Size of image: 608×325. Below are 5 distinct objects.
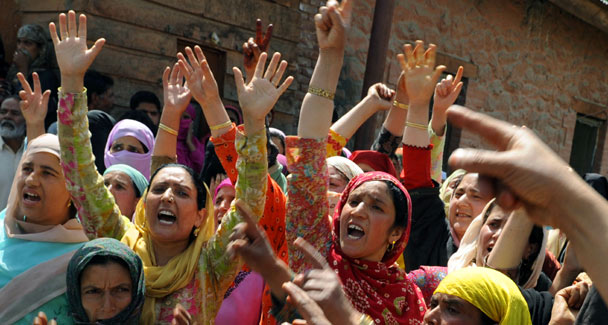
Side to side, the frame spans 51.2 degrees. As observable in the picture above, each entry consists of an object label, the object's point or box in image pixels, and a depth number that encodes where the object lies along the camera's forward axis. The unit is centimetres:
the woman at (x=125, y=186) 337
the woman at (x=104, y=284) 238
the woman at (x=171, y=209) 255
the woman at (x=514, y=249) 271
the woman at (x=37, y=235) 265
